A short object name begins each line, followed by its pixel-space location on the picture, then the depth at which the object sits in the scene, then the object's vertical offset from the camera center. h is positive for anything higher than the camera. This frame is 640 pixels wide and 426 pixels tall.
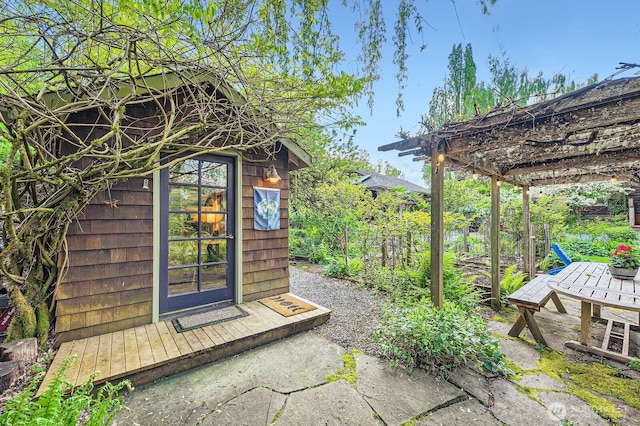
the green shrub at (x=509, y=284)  4.63 -1.19
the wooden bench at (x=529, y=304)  3.11 -1.03
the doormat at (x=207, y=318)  3.09 -1.30
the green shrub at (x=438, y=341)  2.55 -1.26
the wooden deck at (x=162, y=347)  2.28 -1.31
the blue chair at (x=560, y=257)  5.73 -0.90
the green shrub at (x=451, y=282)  3.93 -1.04
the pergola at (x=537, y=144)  2.24 +0.84
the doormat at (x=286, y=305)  3.59 -1.30
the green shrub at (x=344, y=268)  6.13 -1.26
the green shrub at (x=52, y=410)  1.30 -1.03
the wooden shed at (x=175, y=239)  2.82 -0.33
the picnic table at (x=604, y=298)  2.60 -0.80
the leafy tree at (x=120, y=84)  2.15 +1.34
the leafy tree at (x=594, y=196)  9.69 +0.80
